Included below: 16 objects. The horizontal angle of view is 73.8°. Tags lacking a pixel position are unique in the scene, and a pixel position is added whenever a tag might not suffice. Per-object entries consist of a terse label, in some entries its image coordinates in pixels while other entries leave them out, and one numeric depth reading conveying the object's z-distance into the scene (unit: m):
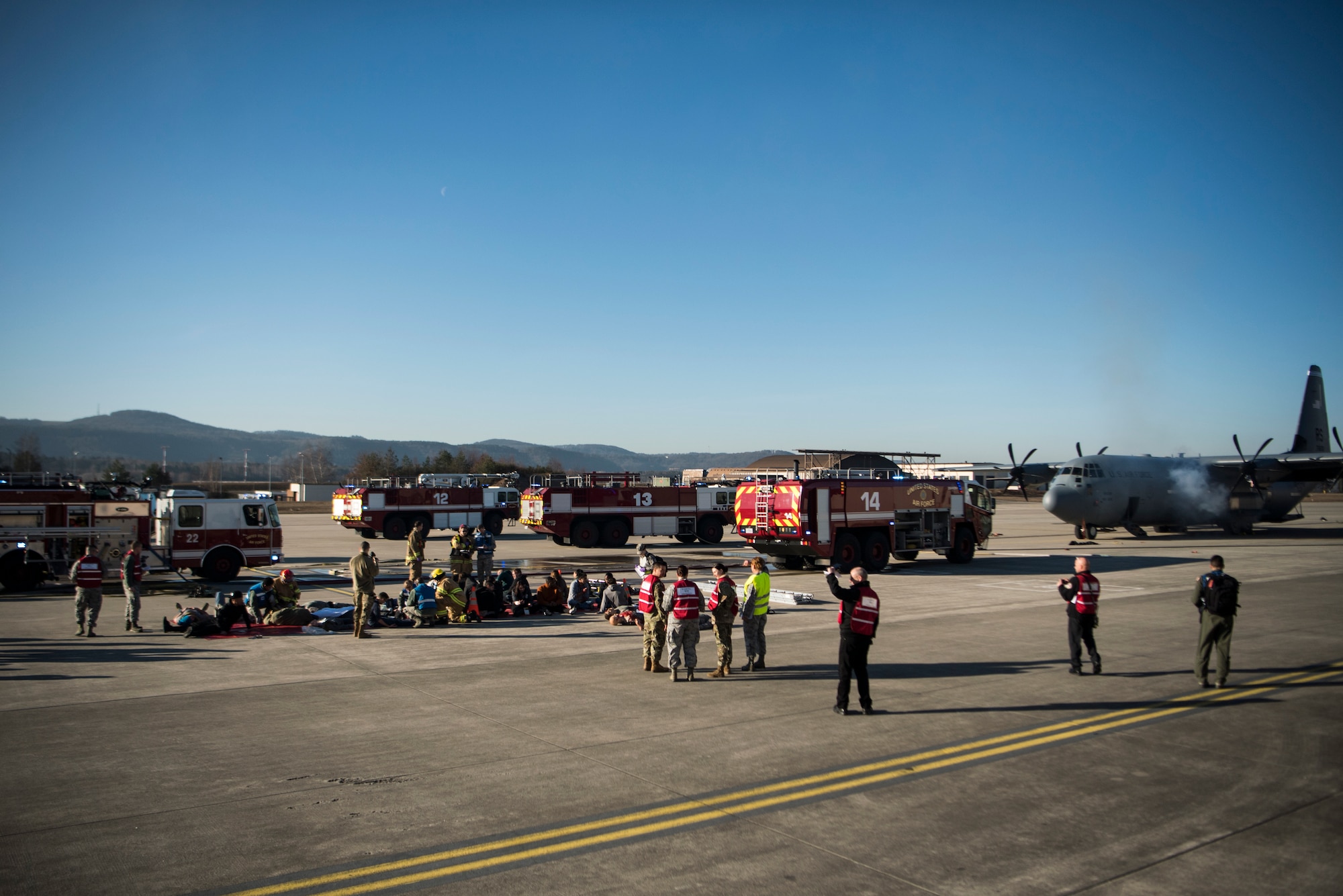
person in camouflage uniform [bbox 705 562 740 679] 12.52
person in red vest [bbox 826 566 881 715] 10.26
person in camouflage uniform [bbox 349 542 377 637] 15.45
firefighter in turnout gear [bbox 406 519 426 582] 20.75
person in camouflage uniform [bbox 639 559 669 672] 12.85
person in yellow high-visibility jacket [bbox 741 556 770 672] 13.02
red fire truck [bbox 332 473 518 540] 39.09
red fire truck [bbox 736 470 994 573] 25.91
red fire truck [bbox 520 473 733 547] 35.31
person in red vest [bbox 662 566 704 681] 12.25
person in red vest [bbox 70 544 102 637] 15.41
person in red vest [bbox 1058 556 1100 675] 12.24
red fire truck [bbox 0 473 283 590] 22.23
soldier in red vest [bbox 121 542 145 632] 16.08
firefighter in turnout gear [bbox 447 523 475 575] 18.77
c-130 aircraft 39.44
